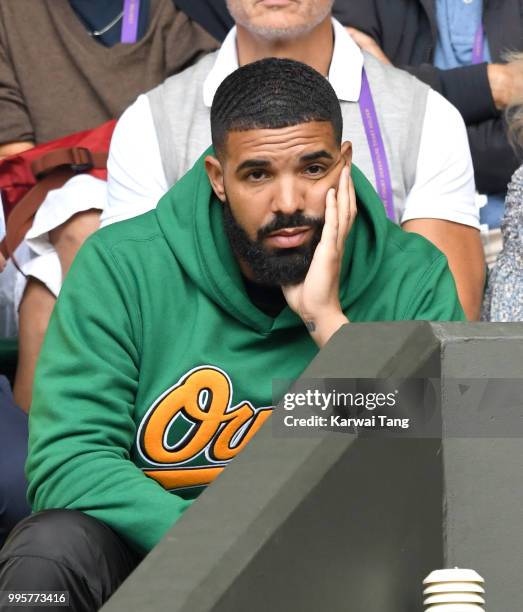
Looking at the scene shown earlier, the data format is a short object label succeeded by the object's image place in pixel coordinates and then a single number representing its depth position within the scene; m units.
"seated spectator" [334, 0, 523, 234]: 11.19
